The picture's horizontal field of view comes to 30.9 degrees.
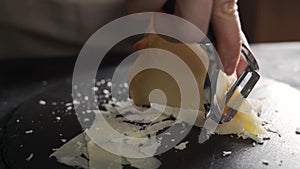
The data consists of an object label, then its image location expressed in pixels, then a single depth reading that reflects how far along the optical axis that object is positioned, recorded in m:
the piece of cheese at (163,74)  0.67
